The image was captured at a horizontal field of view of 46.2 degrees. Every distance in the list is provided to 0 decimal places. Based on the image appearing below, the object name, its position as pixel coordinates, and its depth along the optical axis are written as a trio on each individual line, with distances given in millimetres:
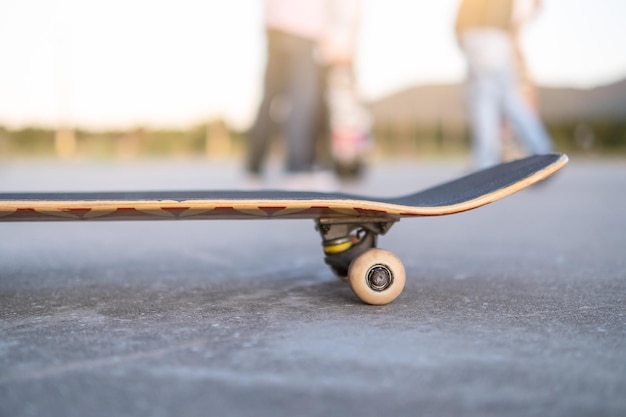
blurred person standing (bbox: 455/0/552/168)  5293
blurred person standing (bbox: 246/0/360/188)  5094
